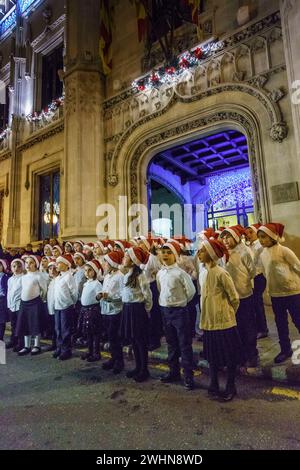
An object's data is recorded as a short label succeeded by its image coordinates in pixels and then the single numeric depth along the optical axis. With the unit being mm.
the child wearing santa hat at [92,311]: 4629
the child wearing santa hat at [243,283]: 3641
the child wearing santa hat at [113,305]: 4141
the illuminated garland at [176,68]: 8383
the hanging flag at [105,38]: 10281
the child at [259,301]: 4703
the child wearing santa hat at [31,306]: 5227
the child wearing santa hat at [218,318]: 3128
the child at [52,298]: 5340
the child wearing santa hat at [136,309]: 3795
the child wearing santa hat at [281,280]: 3773
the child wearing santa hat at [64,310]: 4812
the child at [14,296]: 5711
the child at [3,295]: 5742
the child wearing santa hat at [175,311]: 3498
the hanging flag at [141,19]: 9320
